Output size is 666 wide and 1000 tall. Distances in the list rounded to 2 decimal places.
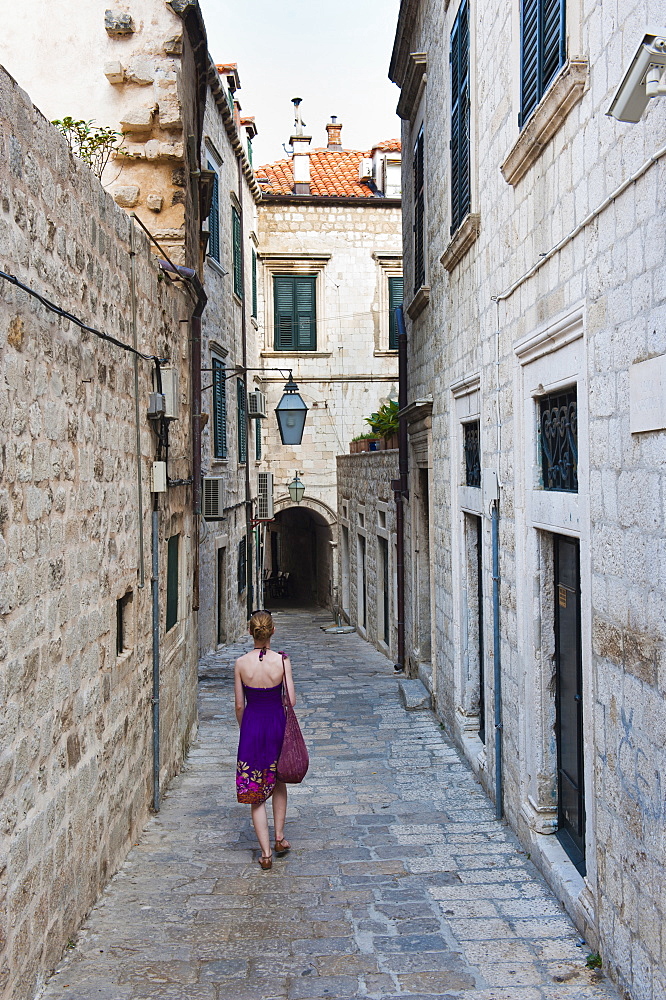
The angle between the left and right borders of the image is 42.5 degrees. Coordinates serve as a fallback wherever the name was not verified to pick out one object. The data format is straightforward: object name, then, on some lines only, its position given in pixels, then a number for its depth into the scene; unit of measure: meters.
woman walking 5.05
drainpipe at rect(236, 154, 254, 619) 18.77
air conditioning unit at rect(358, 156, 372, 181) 23.55
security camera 2.41
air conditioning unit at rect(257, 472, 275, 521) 20.03
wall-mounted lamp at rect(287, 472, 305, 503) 20.45
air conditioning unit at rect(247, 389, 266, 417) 19.11
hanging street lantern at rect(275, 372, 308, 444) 12.61
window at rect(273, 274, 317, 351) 22.25
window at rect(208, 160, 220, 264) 14.80
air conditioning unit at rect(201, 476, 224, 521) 12.27
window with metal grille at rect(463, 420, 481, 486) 7.16
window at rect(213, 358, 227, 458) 14.90
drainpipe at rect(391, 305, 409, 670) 11.32
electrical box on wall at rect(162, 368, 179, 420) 6.29
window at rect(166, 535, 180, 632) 6.98
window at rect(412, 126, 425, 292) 10.23
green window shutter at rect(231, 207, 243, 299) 17.94
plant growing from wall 6.86
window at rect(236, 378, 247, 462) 18.14
